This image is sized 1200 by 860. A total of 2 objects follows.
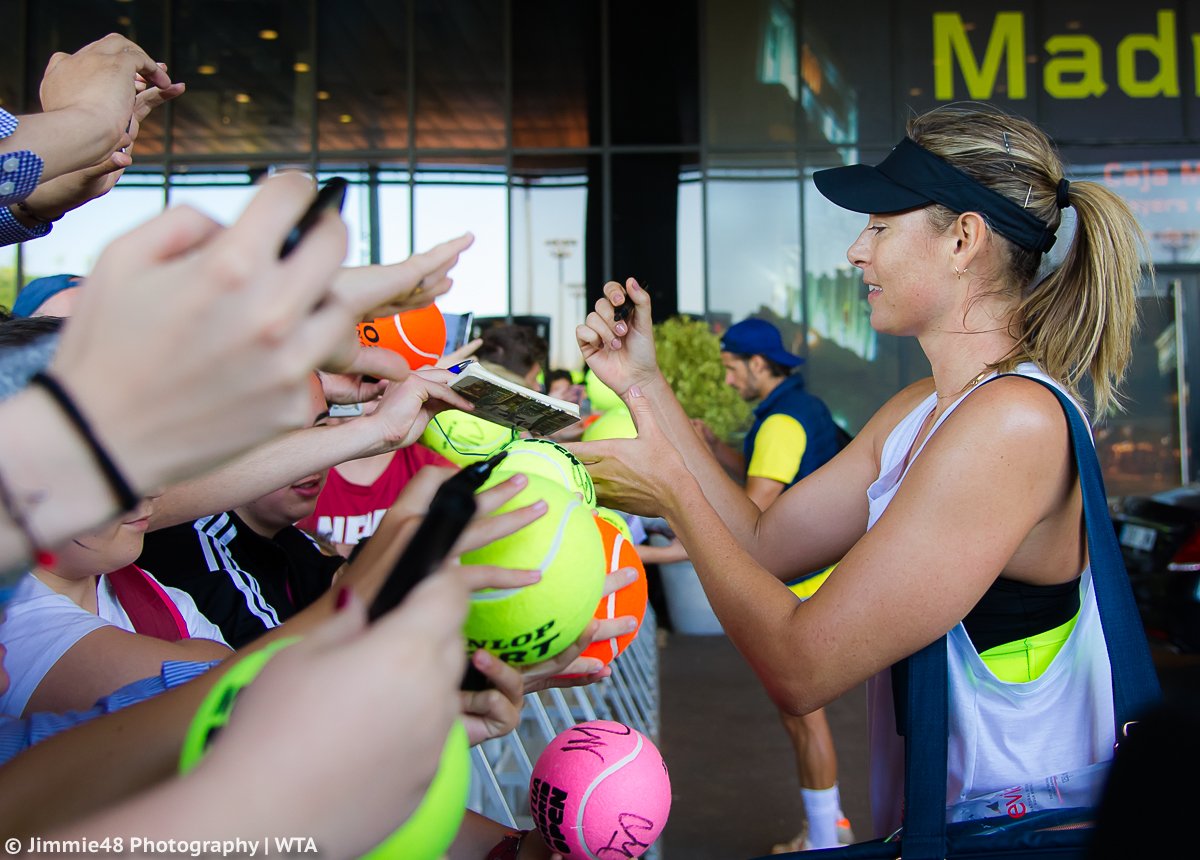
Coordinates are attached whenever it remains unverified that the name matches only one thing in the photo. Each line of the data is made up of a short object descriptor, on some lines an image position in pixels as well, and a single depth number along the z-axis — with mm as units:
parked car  6234
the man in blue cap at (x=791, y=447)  4348
